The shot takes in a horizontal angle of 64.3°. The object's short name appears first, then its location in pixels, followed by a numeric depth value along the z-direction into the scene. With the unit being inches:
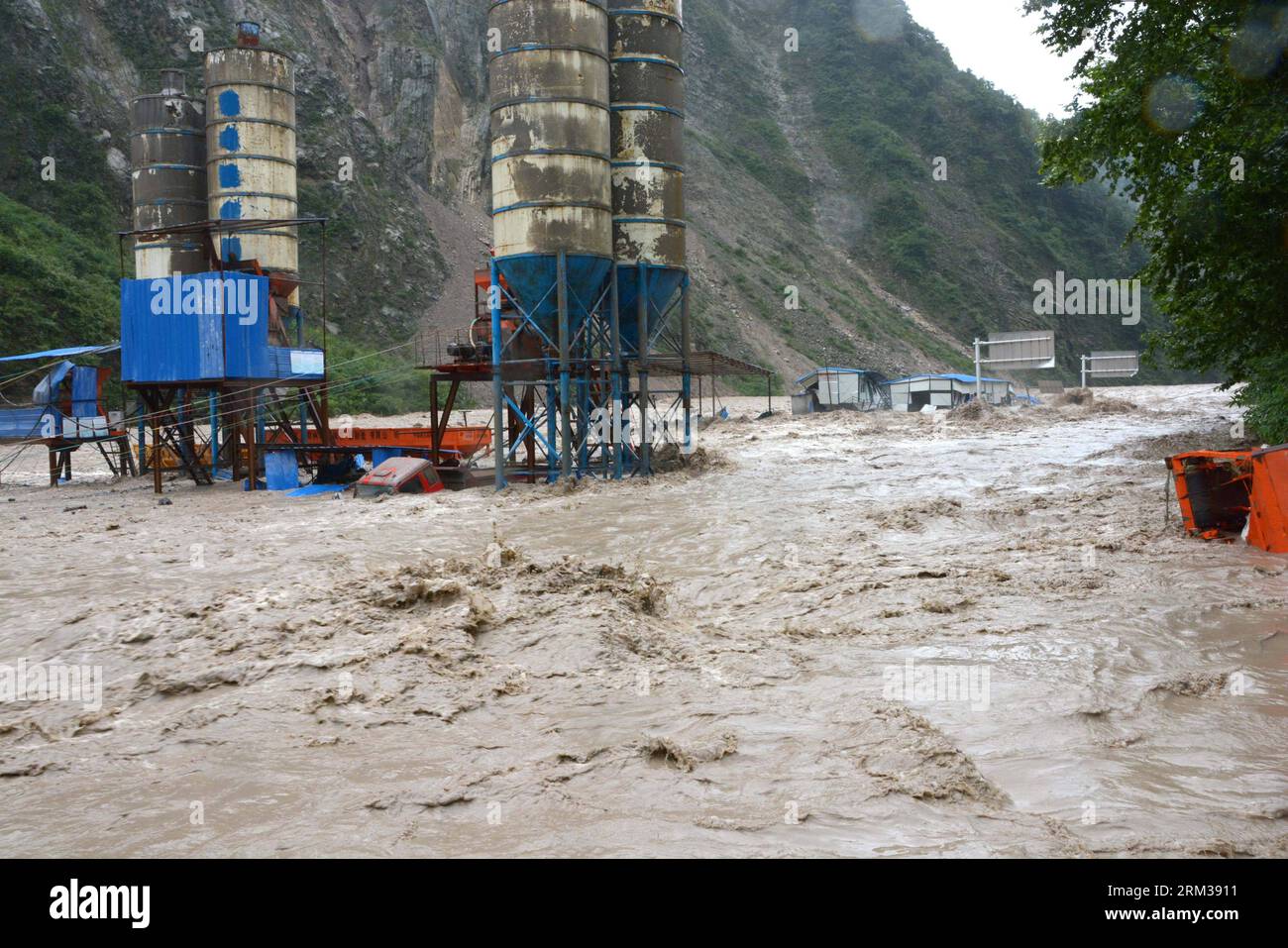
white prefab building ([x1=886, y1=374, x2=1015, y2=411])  2134.6
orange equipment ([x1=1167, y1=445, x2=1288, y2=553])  422.6
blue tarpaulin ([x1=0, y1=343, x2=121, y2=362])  954.7
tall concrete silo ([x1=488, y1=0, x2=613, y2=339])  821.9
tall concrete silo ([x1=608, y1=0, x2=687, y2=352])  909.2
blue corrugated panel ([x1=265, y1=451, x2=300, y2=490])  885.2
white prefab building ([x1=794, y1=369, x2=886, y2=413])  2055.9
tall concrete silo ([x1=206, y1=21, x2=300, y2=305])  973.2
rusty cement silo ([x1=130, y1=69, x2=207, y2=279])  1017.5
